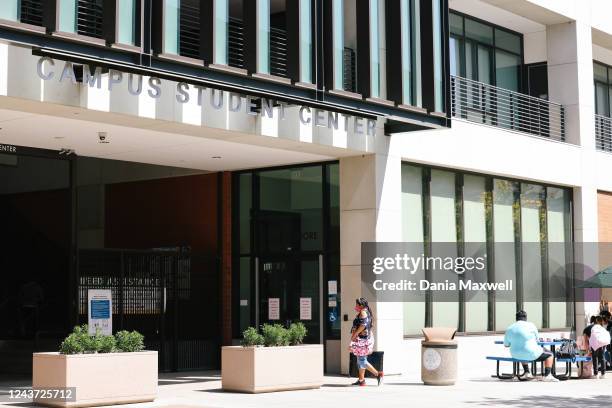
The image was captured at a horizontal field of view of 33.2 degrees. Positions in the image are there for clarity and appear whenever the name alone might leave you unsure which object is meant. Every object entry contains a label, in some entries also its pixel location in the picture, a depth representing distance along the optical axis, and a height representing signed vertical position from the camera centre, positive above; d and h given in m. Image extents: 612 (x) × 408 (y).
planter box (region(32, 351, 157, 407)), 15.62 -1.39
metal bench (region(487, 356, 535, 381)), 20.98 -1.87
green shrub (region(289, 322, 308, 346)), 19.03 -0.91
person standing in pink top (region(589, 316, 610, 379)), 22.38 -1.34
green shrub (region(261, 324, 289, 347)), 18.59 -0.92
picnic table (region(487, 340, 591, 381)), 21.50 -1.72
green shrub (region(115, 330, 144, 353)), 16.59 -0.88
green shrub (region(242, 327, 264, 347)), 18.50 -0.96
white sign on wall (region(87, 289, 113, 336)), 22.06 -0.50
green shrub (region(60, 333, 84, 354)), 15.80 -0.89
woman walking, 19.88 -1.07
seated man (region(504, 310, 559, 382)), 20.78 -1.18
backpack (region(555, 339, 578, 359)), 21.64 -1.43
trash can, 20.33 -1.49
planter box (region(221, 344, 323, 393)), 18.39 -1.51
